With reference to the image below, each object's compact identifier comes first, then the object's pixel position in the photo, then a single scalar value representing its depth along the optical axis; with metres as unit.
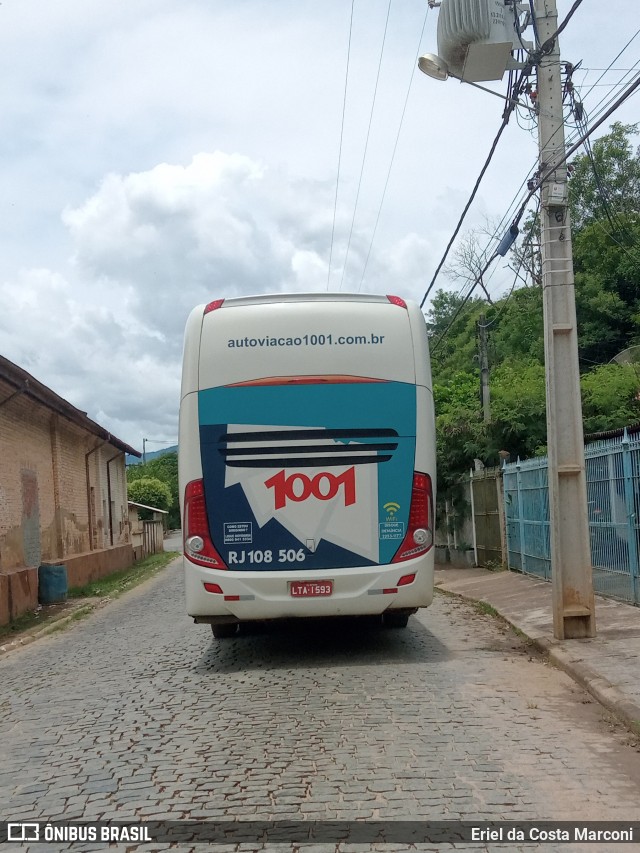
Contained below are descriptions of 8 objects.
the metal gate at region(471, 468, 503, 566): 19.70
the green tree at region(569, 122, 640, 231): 44.19
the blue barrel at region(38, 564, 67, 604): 18.33
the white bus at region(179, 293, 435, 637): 9.11
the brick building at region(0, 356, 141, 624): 17.55
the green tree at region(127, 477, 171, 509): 73.94
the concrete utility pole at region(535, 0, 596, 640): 9.74
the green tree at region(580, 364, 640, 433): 22.38
